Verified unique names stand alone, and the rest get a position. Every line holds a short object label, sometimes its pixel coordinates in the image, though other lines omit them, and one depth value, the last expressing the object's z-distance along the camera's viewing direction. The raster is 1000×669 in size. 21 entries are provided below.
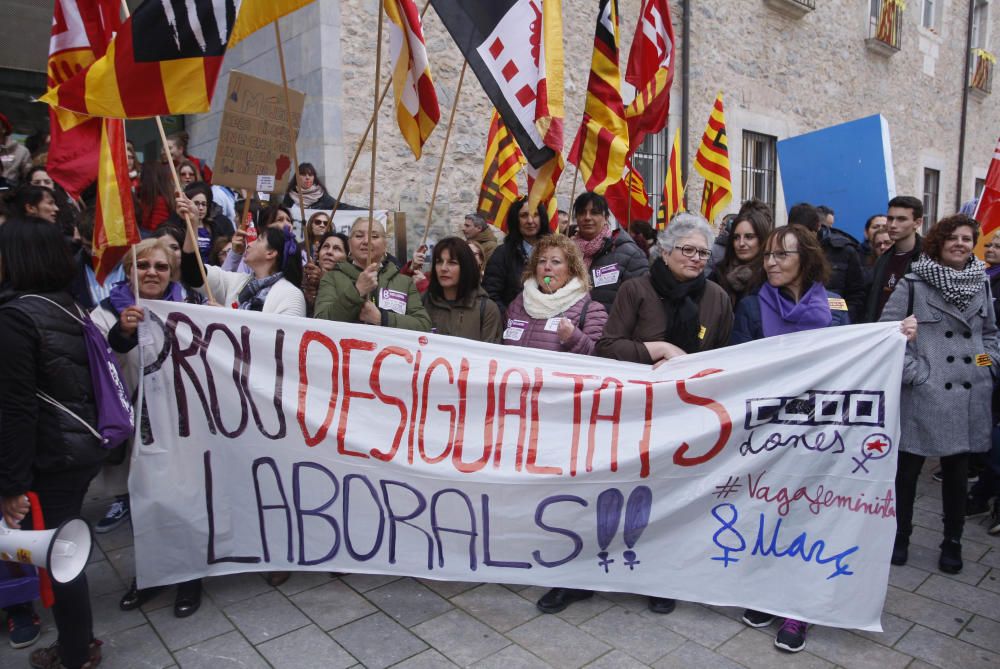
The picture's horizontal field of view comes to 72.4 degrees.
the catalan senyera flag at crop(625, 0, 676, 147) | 5.09
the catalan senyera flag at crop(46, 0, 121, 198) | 3.24
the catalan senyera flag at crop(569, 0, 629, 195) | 4.41
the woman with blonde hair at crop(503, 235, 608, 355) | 3.63
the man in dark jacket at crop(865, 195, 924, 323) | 4.61
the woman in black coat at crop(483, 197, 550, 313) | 4.91
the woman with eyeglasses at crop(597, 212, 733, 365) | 3.22
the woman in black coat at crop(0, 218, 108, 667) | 2.43
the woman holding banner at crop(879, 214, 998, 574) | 3.40
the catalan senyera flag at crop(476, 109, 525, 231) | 5.39
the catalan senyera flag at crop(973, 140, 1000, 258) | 5.11
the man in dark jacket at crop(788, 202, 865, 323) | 4.98
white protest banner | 2.91
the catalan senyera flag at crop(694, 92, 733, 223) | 6.75
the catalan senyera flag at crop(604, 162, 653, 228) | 4.62
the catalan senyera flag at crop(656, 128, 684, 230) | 7.49
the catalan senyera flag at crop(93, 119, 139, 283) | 3.08
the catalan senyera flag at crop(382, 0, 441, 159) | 3.22
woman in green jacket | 3.71
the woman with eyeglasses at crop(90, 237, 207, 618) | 3.09
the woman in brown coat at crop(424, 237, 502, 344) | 3.94
